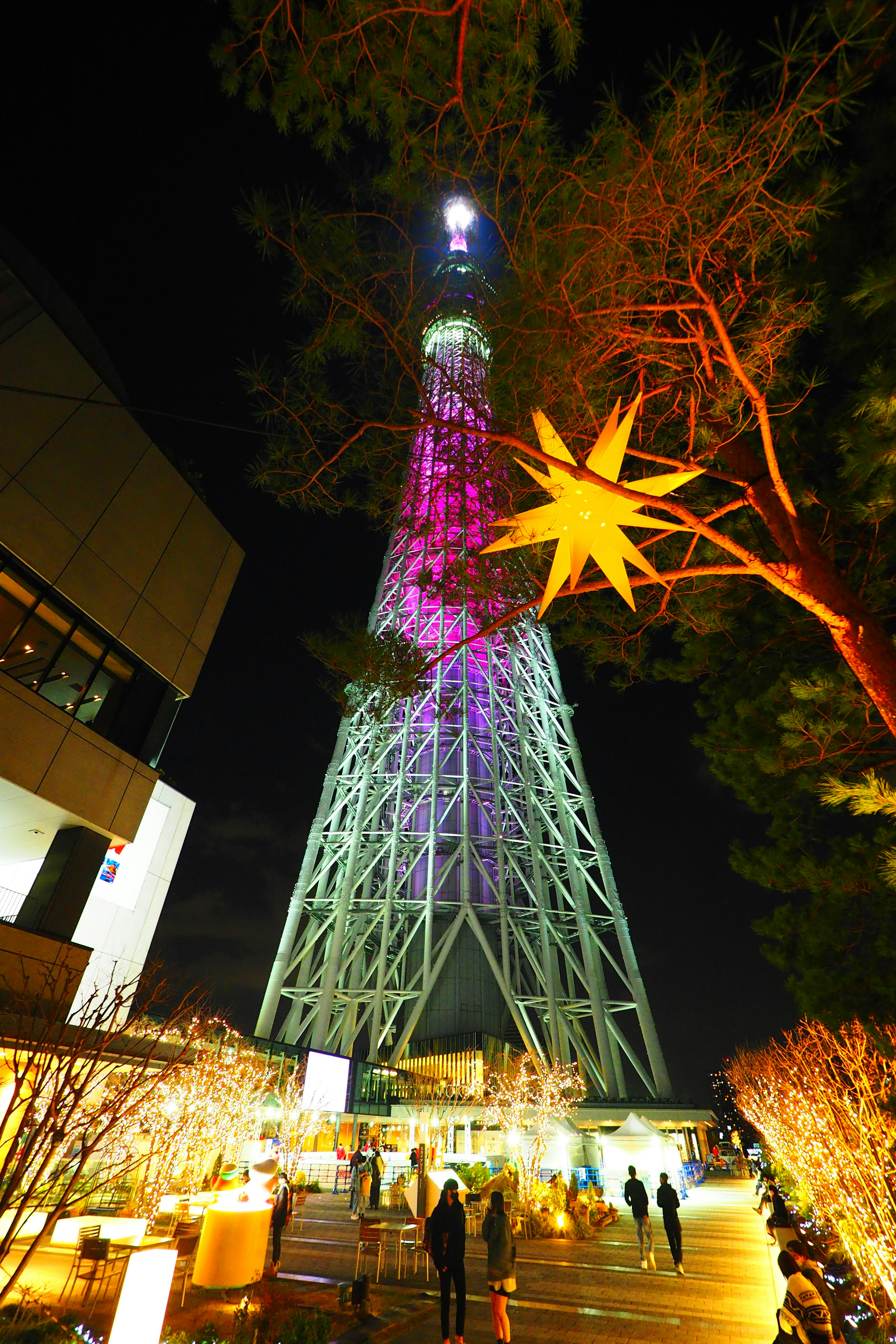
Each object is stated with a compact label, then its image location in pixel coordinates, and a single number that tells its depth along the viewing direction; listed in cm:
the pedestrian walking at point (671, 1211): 983
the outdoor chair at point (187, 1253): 908
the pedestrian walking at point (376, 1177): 1545
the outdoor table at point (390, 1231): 886
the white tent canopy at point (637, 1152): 1672
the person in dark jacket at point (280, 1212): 888
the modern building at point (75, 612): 1137
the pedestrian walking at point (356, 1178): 1727
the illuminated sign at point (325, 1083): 2012
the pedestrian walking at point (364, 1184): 1459
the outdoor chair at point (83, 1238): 793
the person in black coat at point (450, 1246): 608
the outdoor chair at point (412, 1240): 978
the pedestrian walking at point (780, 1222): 779
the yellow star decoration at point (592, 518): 490
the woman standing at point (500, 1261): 610
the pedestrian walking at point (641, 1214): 1027
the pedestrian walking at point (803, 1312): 456
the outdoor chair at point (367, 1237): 826
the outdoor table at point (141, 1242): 848
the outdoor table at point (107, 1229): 900
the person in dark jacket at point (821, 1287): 477
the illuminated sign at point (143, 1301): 448
